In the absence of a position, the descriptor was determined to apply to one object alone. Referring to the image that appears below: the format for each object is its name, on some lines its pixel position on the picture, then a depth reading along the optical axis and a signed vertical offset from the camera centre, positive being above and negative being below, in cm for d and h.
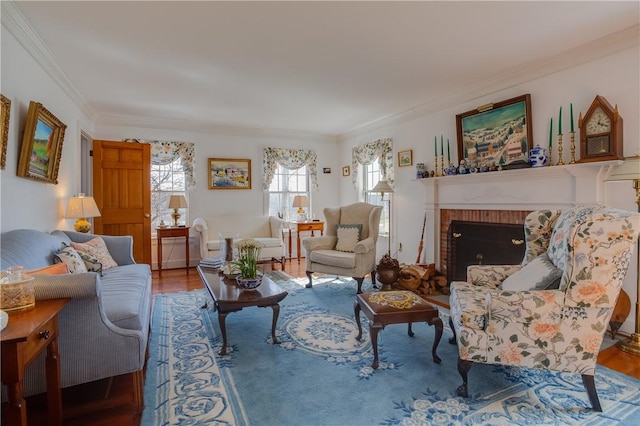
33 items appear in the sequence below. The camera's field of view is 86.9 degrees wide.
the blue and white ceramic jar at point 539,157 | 319 +49
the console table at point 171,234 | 510 -29
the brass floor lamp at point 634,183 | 228 +17
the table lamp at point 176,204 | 526 +16
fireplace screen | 352 -41
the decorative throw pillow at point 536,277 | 193 -42
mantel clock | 269 +61
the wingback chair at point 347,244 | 396 -41
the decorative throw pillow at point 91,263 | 277 -39
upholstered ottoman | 219 -68
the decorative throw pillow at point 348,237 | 435 -33
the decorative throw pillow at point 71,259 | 250 -32
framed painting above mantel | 344 +83
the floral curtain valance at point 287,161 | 618 +98
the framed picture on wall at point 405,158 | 493 +78
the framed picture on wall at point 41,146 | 257 +60
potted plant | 268 -46
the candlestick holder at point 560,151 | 306 +52
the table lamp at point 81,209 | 353 +7
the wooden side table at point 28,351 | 112 -49
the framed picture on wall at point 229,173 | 584 +71
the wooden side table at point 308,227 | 606 -26
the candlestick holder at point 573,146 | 302 +55
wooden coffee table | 241 -62
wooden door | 464 +35
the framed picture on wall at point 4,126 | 219 +60
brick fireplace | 291 +15
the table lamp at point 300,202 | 619 +19
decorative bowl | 267 -55
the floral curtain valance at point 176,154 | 543 +99
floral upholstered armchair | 172 -55
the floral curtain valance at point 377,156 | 531 +94
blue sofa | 158 -59
